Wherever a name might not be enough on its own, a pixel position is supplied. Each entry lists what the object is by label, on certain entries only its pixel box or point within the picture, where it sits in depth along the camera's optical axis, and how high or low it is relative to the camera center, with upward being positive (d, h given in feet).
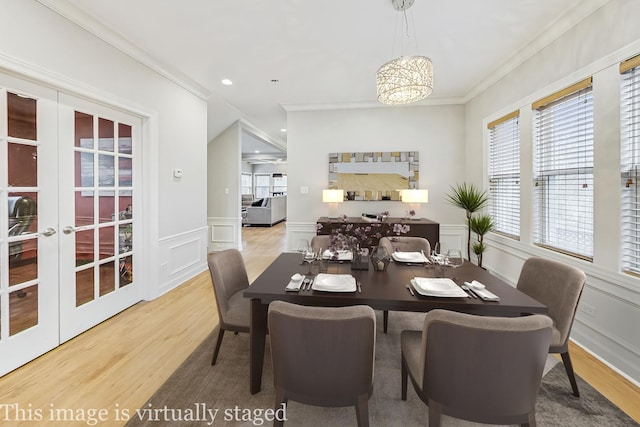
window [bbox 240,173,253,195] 44.13 +3.66
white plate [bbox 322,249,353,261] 7.41 -1.31
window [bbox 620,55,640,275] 6.29 +1.00
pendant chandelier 7.22 +3.44
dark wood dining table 4.66 -1.58
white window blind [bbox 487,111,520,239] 10.89 +1.36
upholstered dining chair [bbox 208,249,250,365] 6.19 -2.08
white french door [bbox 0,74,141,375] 6.48 -0.26
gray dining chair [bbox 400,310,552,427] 3.44 -2.03
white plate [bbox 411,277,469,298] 4.91 -1.50
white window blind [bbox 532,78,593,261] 7.64 +1.08
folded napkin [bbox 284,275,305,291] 5.19 -1.48
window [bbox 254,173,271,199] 46.70 +3.79
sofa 32.30 -0.72
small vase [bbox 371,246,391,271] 6.53 -1.22
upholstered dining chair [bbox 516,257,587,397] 5.27 -1.76
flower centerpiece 6.63 -0.95
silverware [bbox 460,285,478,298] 5.02 -1.56
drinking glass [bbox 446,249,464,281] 6.10 -1.17
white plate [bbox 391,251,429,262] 7.29 -1.34
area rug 5.05 -3.82
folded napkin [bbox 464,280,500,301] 4.78 -1.52
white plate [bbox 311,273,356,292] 5.16 -1.48
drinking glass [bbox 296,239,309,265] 6.72 -0.95
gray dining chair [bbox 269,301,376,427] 3.78 -2.04
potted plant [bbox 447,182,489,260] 12.59 +0.30
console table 13.32 -0.91
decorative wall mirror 15.20 +1.82
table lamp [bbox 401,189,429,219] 13.93 +0.53
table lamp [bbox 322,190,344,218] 14.55 +0.56
